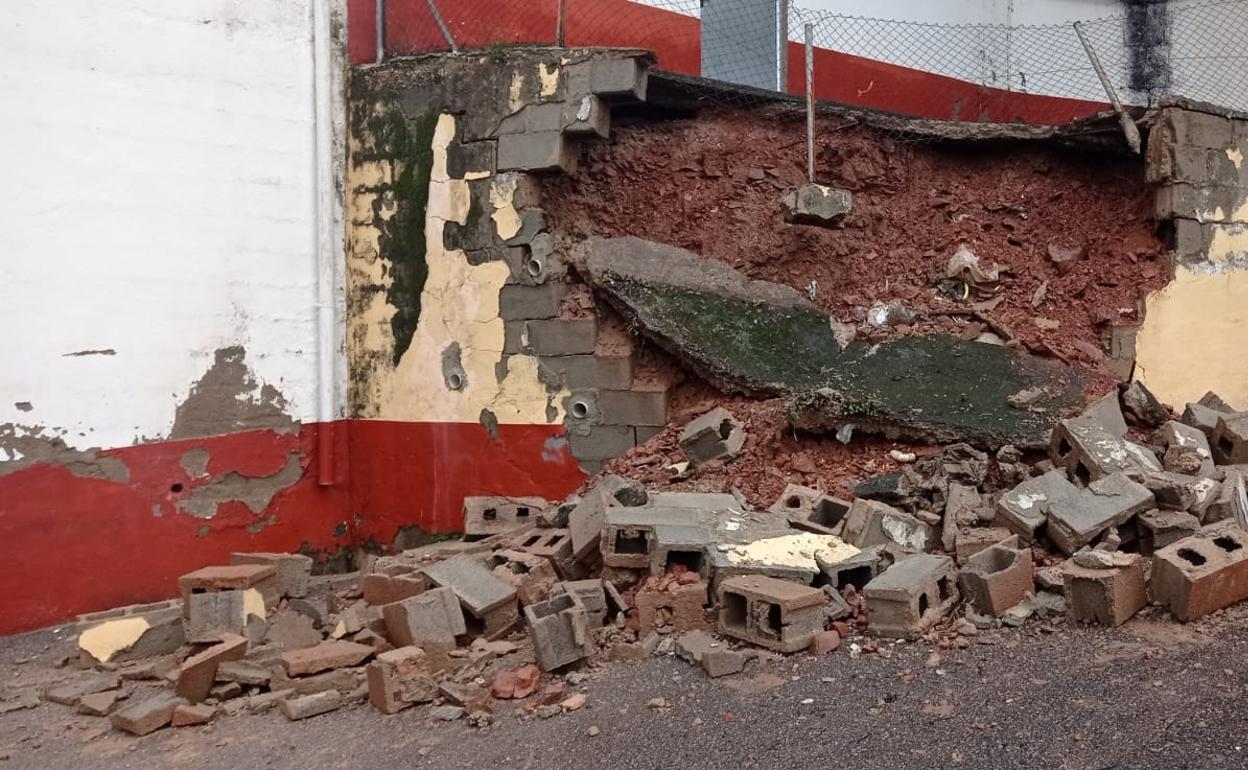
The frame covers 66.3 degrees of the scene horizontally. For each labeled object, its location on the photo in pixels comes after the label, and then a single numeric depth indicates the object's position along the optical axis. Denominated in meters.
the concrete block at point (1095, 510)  5.10
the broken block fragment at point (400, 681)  4.62
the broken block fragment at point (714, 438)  6.66
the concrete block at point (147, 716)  4.82
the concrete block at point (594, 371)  7.29
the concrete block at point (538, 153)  7.34
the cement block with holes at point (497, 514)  6.81
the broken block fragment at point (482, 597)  5.29
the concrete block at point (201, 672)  5.00
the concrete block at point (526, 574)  5.45
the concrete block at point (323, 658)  5.00
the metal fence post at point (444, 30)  7.88
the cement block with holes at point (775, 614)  4.53
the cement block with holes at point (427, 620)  5.07
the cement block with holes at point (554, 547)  5.73
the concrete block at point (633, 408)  7.23
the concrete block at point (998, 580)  4.68
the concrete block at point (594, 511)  5.64
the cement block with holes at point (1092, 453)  5.57
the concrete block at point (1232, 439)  6.12
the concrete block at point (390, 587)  5.60
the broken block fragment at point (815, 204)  7.60
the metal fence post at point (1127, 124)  6.94
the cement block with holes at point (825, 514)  5.71
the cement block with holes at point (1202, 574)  4.32
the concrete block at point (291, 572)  6.19
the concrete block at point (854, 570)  5.04
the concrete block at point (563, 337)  7.36
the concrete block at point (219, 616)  5.63
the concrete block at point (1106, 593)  4.38
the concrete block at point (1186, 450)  5.76
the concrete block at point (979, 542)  5.16
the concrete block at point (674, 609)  4.93
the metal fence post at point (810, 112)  7.48
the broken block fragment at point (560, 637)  4.64
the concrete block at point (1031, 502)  5.28
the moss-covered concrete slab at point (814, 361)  6.34
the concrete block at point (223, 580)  5.77
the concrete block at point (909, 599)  4.55
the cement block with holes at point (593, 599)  5.11
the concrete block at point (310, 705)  4.75
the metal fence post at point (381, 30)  8.23
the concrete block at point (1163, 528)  5.05
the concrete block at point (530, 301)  7.43
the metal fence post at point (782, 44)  9.00
